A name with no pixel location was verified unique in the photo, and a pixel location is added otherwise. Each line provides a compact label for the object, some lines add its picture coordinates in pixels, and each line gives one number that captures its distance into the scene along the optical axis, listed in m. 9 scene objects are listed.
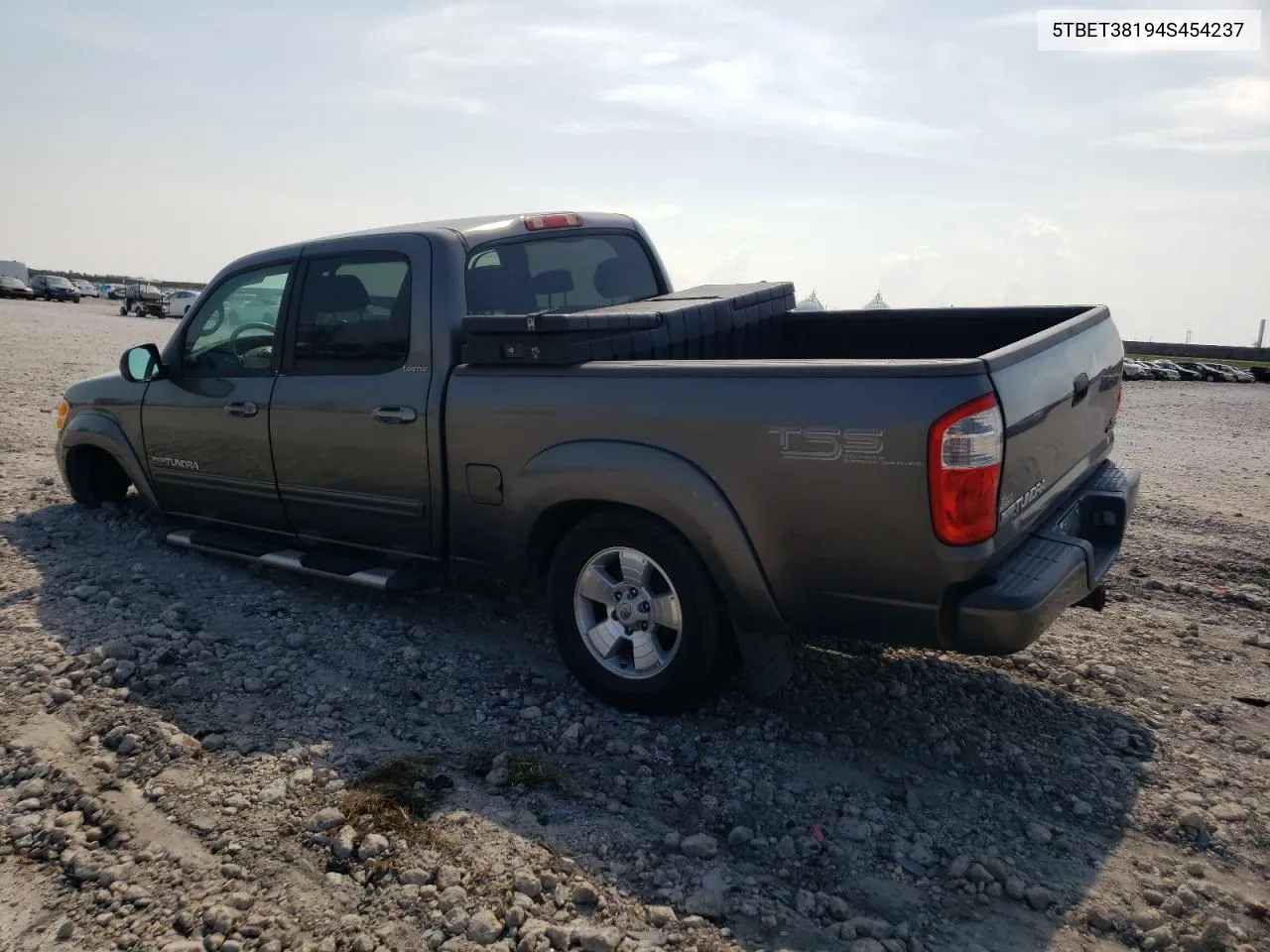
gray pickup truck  3.33
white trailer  58.70
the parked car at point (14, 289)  54.00
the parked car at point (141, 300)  45.91
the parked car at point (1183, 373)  33.09
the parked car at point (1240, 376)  33.53
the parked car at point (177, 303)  45.50
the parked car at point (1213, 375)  33.50
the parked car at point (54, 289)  56.00
